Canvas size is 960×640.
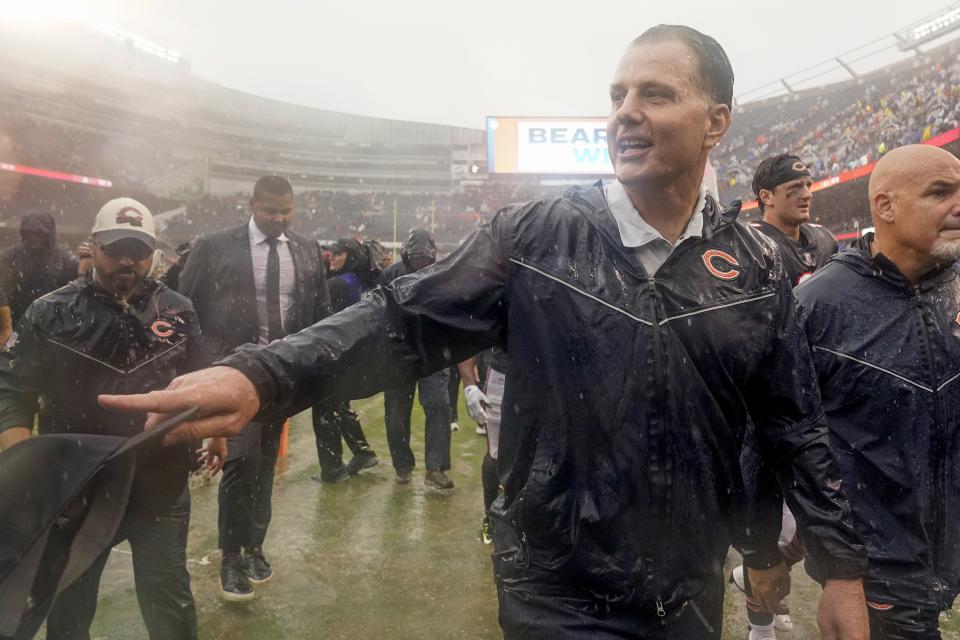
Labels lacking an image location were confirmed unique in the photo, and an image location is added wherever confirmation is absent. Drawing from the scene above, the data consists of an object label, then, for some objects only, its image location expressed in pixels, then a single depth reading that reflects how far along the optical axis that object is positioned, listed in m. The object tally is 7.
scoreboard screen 30.50
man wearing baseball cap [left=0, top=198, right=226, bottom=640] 2.69
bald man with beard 2.27
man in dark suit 3.76
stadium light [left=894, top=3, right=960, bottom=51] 35.09
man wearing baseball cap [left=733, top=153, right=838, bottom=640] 4.13
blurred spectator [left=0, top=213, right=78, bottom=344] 5.77
